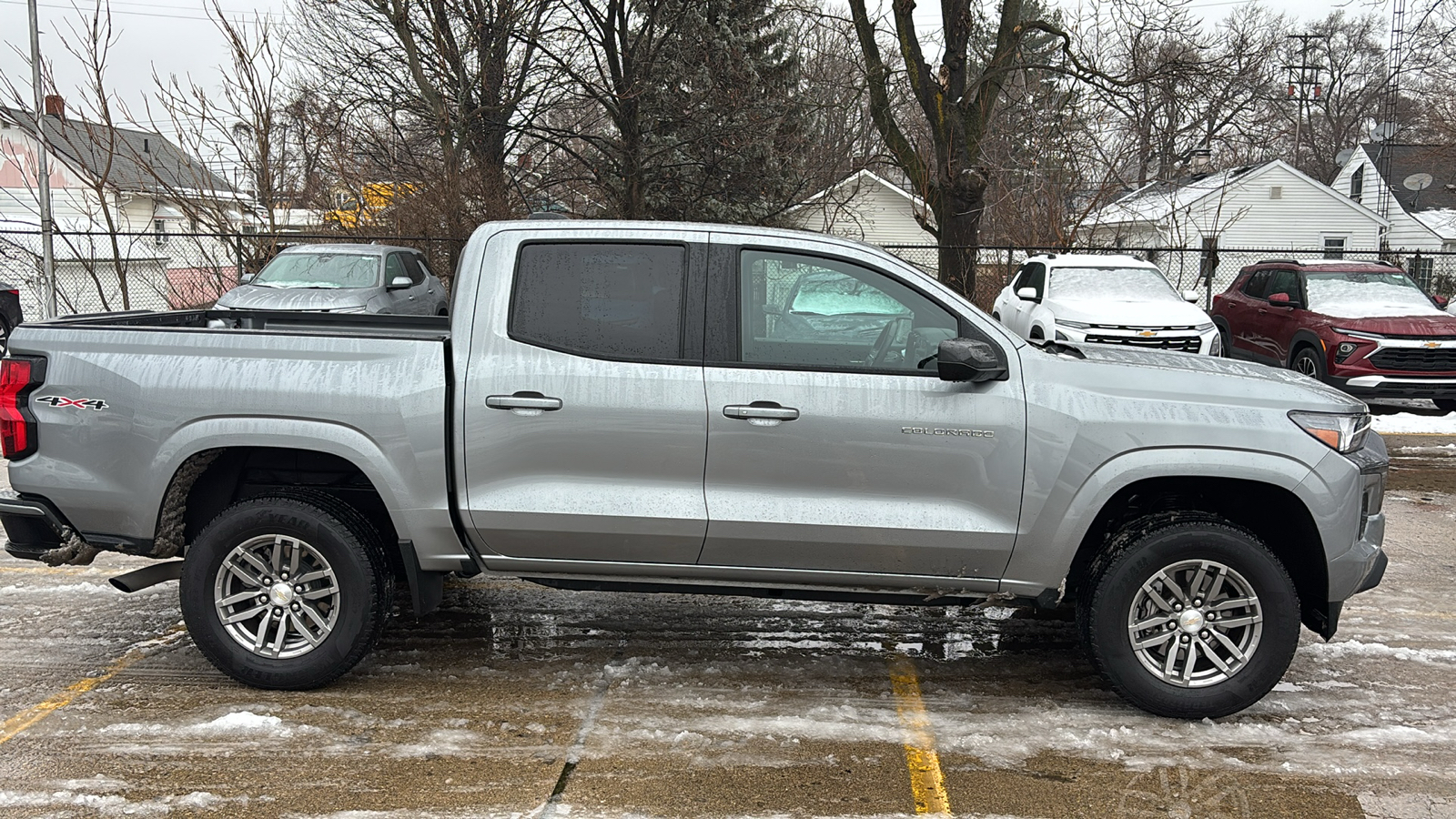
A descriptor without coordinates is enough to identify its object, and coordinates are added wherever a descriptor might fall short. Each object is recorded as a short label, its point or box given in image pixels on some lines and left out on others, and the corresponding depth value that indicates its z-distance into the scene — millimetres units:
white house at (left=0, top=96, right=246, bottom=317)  16594
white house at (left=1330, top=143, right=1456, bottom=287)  44062
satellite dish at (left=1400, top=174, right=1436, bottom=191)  39125
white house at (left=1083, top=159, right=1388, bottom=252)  40125
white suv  11992
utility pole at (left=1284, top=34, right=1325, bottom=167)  51906
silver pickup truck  4062
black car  16844
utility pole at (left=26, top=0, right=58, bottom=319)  16812
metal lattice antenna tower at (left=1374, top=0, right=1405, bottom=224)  43200
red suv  11516
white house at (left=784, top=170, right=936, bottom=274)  40247
